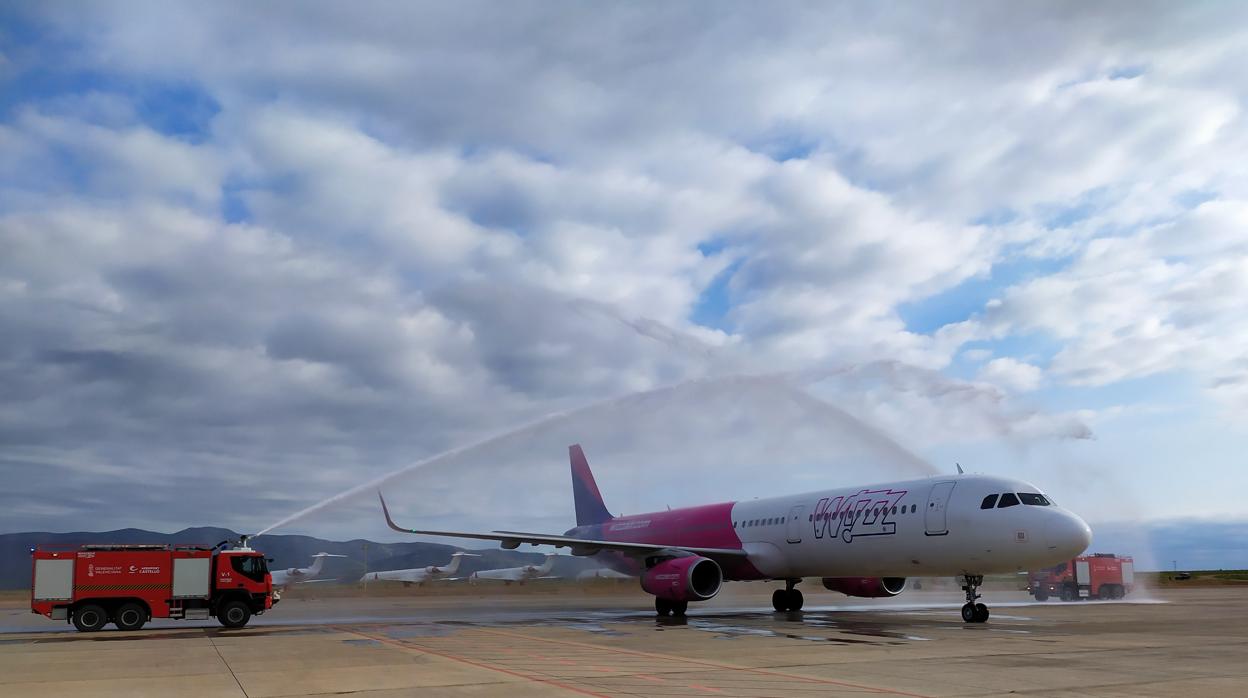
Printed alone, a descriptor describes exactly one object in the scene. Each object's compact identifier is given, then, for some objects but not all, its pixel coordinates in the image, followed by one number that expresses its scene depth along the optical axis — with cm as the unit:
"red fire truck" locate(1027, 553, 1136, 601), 4666
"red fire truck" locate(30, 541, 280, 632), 2577
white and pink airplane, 2478
